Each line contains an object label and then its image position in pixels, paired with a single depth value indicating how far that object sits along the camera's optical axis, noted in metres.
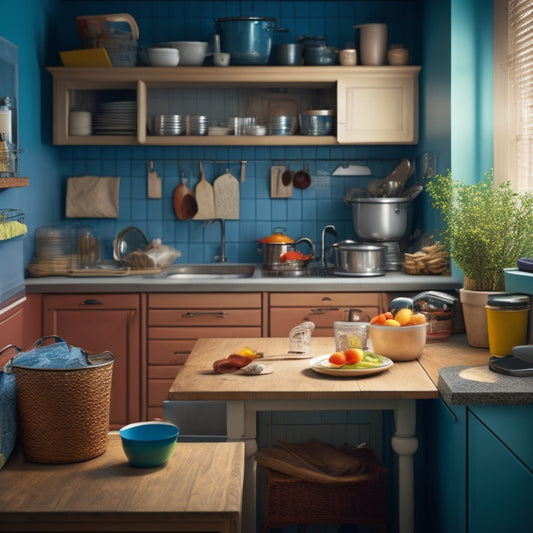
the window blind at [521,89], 3.72
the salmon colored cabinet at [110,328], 4.29
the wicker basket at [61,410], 1.79
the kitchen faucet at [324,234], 4.71
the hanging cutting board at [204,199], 5.00
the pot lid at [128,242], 4.97
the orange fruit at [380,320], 2.81
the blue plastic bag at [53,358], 1.89
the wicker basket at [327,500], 2.64
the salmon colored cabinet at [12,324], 3.75
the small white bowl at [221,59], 4.64
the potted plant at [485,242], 2.97
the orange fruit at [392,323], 2.77
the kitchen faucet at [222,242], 5.02
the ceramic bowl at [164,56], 4.60
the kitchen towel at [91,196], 4.97
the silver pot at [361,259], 4.37
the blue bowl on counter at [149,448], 1.80
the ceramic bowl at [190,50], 4.64
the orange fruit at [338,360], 2.58
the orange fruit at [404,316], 2.79
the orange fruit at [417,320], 2.79
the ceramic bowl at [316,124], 4.69
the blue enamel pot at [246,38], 4.61
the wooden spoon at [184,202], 5.00
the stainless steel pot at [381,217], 4.56
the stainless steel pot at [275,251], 4.58
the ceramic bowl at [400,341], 2.77
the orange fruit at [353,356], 2.57
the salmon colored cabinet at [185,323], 4.30
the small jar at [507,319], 2.74
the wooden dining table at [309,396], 2.41
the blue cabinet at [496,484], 2.00
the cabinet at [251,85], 4.64
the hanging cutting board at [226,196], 5.00
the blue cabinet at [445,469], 2.43
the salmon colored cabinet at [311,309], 4.28
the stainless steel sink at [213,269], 4.93
